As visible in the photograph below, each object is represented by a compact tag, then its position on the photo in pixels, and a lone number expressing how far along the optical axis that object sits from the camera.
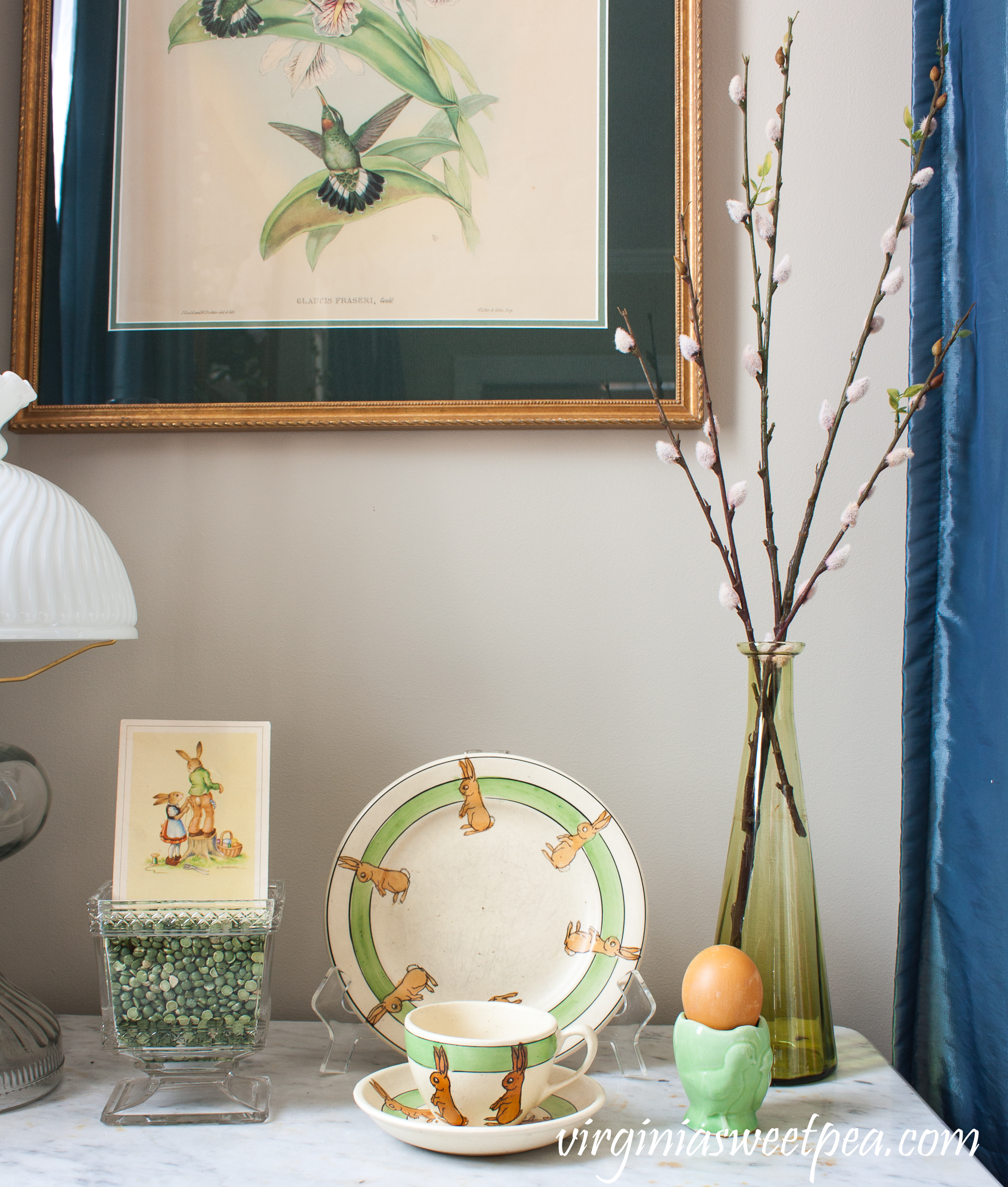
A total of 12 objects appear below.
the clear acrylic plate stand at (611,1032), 0.79
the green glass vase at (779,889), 0.77
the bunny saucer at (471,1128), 0.62
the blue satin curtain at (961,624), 0.73
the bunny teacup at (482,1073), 0.62
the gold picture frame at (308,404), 0.97
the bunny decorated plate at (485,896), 0.81
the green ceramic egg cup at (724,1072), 0.66
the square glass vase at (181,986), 0.72
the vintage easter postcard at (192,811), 0.75
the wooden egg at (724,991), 0.67
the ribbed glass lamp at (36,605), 0.68
